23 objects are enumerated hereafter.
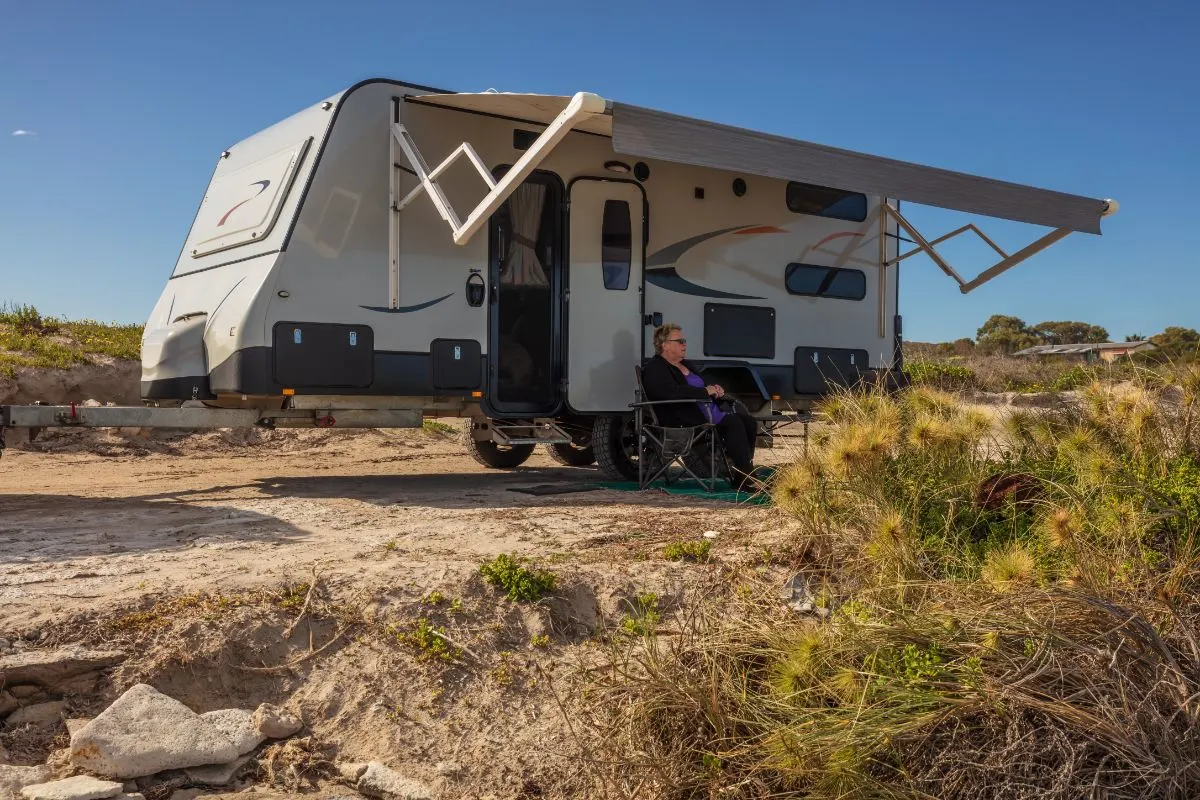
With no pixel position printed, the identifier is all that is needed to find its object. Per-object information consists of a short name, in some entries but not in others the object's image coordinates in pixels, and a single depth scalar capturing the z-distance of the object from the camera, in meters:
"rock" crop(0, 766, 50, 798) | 3.06
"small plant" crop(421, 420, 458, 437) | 11.96
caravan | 6.49
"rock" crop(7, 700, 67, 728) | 3.41
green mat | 6.61
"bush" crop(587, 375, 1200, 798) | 3.14
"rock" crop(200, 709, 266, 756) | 3.44
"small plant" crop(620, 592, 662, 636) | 3.89
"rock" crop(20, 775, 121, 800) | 3.02
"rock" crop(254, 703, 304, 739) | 3.52
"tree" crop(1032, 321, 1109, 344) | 41.84
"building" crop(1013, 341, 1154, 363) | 28.64
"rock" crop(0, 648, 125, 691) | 3.47
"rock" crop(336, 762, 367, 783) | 3.43
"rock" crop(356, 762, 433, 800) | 3.38
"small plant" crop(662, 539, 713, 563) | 4.78
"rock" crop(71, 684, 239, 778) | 3.23
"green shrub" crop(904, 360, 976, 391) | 11.20
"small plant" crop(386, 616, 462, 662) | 3.93
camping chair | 7.14
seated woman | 7.10
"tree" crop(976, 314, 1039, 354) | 39.55
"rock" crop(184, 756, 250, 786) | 3.34
